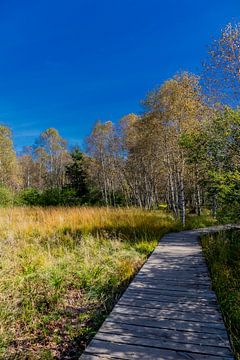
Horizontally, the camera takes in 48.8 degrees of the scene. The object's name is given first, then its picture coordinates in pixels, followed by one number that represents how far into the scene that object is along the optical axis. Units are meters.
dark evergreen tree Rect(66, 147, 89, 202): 24.94
